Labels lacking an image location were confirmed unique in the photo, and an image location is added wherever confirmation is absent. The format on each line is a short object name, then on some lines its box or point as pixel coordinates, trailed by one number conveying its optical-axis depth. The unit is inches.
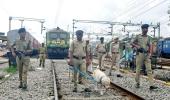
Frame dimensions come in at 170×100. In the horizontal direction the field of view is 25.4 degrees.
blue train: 1572.5
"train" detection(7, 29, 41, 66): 1565.0
